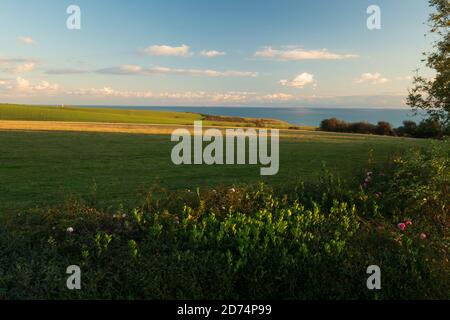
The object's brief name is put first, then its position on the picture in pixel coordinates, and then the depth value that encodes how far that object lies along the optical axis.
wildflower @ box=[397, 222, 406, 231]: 6.45
